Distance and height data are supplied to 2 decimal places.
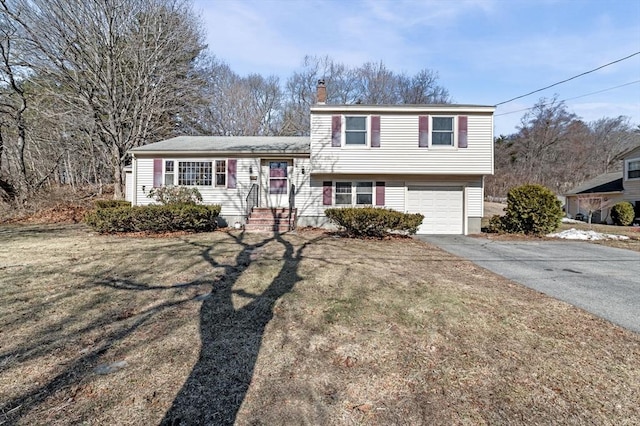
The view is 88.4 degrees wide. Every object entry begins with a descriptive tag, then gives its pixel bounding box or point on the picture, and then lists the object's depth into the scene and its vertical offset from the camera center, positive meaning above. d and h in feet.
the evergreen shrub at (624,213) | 64.03 -0.69
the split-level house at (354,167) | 40.55 +5.05
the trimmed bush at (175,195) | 40.09 +1.34
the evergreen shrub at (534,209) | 37.68 -0.04
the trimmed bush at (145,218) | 34.19 -1.34
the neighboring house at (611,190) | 67.51 +4.26
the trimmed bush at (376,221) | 33.78 -1.41
